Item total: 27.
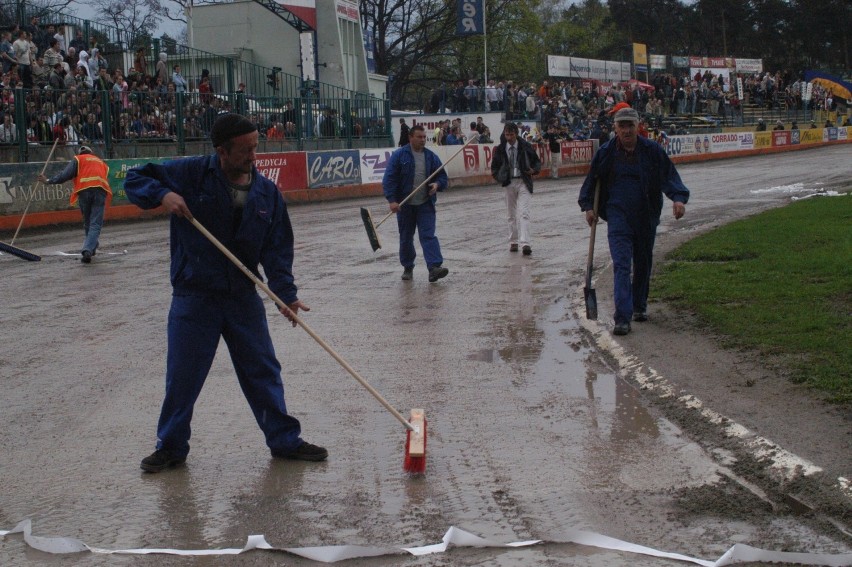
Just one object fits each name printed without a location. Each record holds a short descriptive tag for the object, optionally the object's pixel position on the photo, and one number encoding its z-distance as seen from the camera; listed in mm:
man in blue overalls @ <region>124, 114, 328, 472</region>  5473
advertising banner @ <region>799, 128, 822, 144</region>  51781
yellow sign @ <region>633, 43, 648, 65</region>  69562
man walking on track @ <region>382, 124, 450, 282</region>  12633
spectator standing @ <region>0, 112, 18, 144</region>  20719
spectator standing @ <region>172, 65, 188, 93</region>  26516
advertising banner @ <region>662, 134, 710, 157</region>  41834
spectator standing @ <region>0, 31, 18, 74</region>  22047
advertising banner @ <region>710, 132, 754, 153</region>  45344
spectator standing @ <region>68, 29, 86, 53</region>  25562
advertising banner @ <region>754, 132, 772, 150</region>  48094
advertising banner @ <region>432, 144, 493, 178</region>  31969
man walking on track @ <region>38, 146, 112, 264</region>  15180
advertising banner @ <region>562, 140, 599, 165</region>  36406
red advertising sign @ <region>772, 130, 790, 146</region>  49353
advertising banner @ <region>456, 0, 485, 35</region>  43531
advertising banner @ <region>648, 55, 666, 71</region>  75375
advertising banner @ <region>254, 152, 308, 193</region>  25708
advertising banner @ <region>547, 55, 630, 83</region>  53031
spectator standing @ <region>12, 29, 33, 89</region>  22156
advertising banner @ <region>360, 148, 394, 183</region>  29531
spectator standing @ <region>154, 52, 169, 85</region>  26047
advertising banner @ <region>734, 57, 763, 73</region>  78875
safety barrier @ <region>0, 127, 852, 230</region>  20250
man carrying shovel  8945
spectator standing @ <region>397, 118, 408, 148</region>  27994
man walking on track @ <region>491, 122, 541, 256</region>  15055
